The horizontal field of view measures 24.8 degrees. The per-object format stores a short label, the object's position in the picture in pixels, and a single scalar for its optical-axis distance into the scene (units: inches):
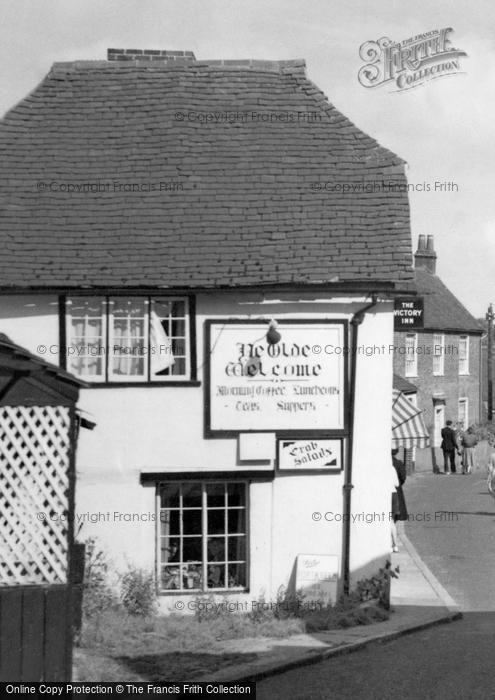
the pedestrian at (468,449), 1574.8
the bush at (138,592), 602.9
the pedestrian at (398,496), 769.6
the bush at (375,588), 626.2
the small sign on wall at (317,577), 613.0
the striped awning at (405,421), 848.3
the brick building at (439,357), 1745.8
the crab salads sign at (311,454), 623.2
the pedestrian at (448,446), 1547.7
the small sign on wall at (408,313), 788.0
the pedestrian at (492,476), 804.6
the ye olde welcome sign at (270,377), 622.2
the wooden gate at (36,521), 418.3
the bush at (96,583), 589.6
